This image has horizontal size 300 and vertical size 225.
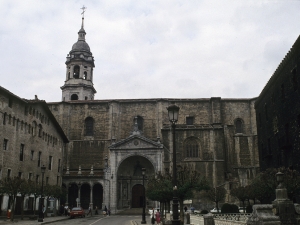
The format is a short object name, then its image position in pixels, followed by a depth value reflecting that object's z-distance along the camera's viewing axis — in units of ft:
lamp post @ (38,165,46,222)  92.77
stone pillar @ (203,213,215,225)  48.21
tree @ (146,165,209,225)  76.43
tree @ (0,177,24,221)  89.10
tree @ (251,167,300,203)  66.90
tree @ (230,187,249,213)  100.66
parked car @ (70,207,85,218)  122.62
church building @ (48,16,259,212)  152.76
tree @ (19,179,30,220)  93.95
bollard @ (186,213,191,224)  72.08
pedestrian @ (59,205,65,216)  141.47
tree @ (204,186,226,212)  119.03
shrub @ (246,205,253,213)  95.33
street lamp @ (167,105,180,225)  43.73
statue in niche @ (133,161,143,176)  162.61
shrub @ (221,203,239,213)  93.56
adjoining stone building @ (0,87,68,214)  103.71
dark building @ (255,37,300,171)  83.25
